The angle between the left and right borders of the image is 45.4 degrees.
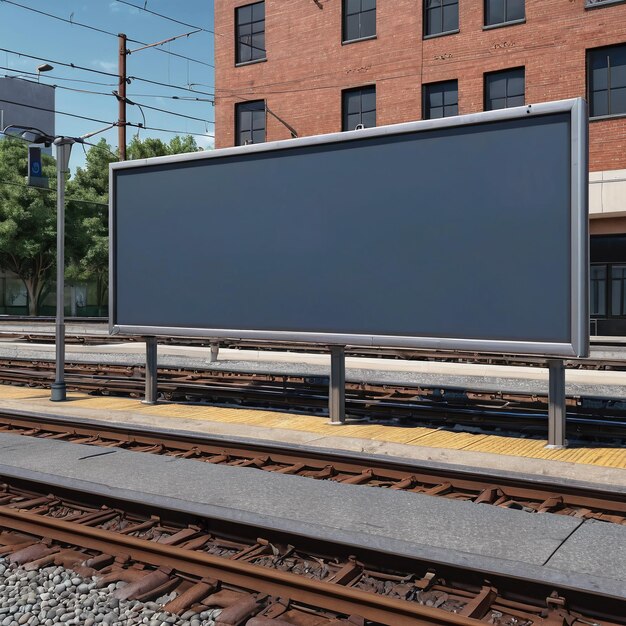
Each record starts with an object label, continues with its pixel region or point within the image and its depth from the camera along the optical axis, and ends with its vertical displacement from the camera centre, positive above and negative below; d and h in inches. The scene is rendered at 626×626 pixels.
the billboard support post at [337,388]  451.8 -52.7
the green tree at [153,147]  2385.6 +506.1
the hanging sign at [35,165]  669.3 +126.0
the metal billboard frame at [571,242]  352.2 +28.0
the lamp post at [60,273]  556.1 +21.7
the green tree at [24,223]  2065.7 +219.6
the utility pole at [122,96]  1398.0 +384.3
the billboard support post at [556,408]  378.0 -53.9
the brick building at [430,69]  1053.8 +369.1
